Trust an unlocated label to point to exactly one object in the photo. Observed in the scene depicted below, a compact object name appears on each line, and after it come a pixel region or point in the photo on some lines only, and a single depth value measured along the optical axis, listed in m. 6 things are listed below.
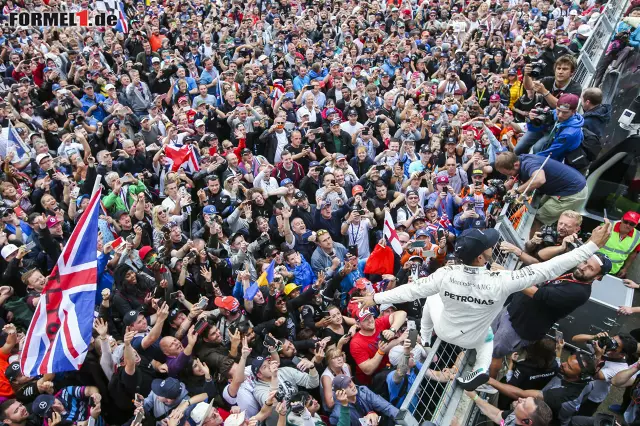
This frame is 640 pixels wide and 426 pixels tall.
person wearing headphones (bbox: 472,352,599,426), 4.75
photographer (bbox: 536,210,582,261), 5.20
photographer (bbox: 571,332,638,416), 5.05
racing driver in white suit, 3.95
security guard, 6.97
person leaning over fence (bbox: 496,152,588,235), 5.71
